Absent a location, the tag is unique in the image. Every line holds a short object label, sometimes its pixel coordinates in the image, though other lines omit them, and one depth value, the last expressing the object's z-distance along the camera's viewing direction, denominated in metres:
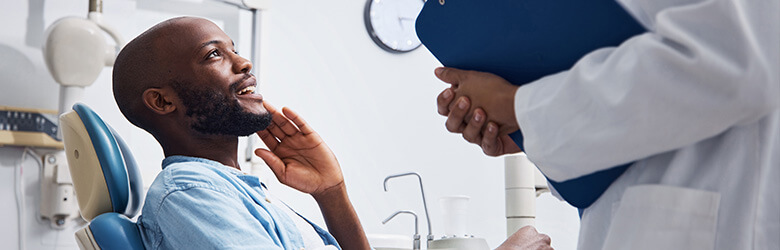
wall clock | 2.70
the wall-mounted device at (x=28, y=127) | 1.90
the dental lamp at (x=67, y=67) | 1.90
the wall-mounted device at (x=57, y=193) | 1.95
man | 1.12
